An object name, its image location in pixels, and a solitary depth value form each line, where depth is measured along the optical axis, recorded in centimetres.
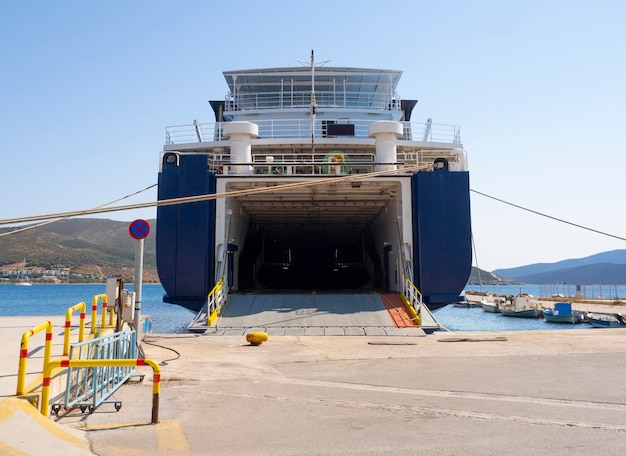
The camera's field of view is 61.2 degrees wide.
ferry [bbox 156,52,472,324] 1488
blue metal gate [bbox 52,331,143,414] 550
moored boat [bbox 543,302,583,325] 4222
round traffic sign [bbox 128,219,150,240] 939
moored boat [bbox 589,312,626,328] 3478
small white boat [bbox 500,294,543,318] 4956
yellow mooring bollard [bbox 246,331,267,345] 1127
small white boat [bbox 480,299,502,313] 5781
